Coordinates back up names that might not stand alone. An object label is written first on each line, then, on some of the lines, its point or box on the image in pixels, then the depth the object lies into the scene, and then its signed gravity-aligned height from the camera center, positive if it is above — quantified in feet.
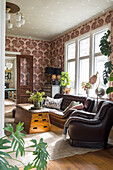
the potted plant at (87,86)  18.04 -0.13
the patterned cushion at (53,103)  19.70 -1.97
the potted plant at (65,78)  22.06 +0.67
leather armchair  11.32 -2.78
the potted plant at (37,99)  15.58 -1.24
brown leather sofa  15.39 -2.11
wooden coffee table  14.48 -2.90
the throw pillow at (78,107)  14.84 -1.80
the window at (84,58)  18.79 +2.96
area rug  9.95 -3.86
